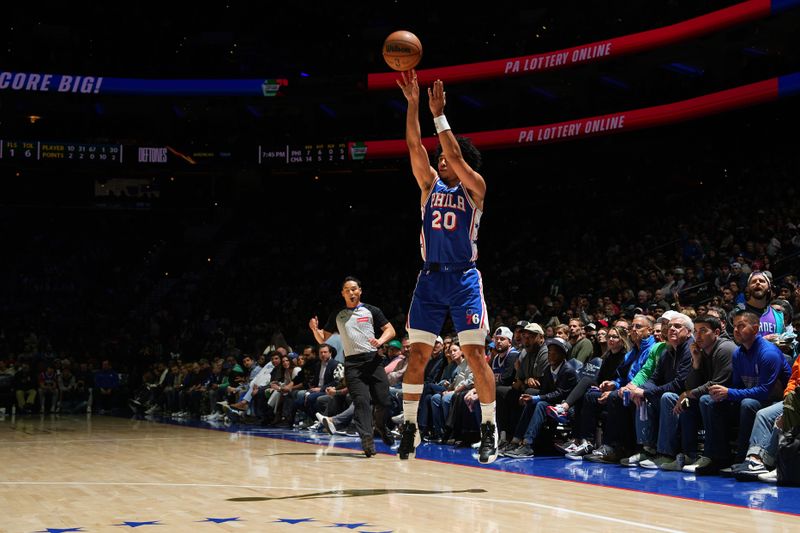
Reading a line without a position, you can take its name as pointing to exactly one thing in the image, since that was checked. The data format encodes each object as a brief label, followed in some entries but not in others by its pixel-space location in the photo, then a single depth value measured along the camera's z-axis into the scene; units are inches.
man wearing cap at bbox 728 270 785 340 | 342.6
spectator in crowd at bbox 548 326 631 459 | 357.7
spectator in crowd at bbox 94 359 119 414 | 784.3
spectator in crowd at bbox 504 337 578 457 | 369.4
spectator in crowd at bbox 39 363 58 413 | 762.5
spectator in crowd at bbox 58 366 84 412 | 776.9
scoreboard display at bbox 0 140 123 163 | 1076.4
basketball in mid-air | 245.8
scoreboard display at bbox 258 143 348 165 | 1105.4
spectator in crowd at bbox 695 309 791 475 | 283.7
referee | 371.6
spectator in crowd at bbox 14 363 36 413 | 750.5
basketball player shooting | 245.9
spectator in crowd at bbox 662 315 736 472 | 300.5
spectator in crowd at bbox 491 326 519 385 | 406.6
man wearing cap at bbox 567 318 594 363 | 385.7
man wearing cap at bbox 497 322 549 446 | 387.5
